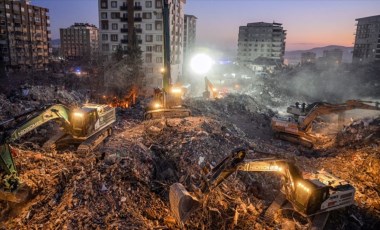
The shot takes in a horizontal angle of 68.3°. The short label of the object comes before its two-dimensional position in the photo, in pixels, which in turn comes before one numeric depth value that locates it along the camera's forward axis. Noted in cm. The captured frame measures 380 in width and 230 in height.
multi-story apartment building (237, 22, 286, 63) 8550
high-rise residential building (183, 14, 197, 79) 6469
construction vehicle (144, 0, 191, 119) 1797
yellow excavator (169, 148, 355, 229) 651
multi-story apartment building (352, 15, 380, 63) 6306
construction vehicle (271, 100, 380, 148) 1703
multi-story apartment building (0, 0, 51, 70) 5897
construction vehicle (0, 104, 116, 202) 797
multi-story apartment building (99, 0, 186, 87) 4469
